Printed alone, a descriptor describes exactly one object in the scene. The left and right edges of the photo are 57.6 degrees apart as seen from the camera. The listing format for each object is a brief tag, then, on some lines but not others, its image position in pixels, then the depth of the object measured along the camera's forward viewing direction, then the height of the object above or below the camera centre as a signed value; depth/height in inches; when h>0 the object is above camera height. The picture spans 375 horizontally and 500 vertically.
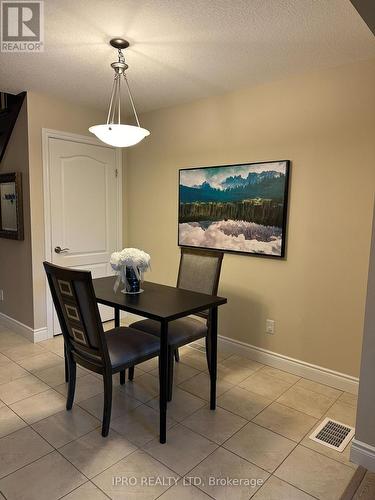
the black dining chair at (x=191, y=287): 96.6 -24.6
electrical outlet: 118.3 -39.0
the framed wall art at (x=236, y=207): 112.7 +2.0
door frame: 132.0 +9.4
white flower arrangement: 94.7 -14.5
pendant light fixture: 85.1 +20.0
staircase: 129.2 +37.0
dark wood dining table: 78.2 -23.4
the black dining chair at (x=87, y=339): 75.5 -31.5
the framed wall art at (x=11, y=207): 132.6 +0.5
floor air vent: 80.0 -53.3
